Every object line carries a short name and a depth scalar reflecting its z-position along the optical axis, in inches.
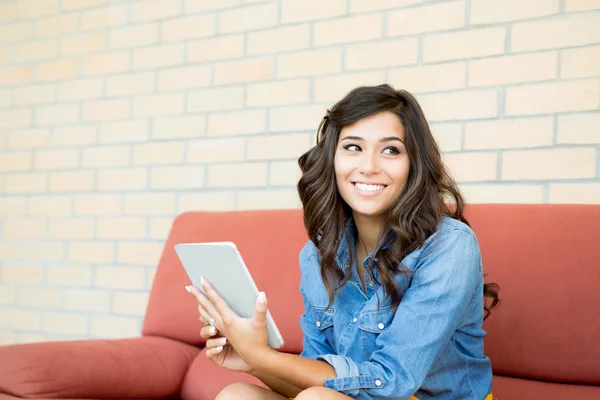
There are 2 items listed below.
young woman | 53.1
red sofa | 62.1
